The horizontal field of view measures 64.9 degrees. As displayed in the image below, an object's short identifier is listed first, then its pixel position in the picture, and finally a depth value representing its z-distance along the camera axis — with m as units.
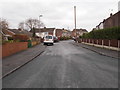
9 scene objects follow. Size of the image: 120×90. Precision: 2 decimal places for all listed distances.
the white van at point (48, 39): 20.53
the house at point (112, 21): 20.09
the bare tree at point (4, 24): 20.57
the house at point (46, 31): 57.63
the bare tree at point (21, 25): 42.08
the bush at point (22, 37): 14.70
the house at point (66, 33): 71.19
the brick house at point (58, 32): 65.79
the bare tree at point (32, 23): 39.99
